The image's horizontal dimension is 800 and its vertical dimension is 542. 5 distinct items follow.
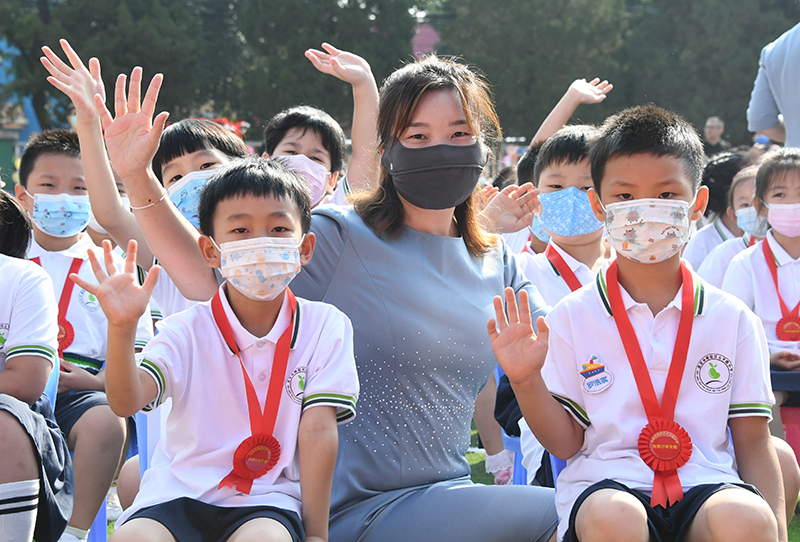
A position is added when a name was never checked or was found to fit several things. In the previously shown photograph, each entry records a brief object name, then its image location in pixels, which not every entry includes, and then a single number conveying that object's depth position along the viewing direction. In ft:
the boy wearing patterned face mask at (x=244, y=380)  7.00
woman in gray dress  7.93
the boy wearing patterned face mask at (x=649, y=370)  7.32
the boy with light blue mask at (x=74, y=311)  11.15
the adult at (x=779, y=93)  18.60
